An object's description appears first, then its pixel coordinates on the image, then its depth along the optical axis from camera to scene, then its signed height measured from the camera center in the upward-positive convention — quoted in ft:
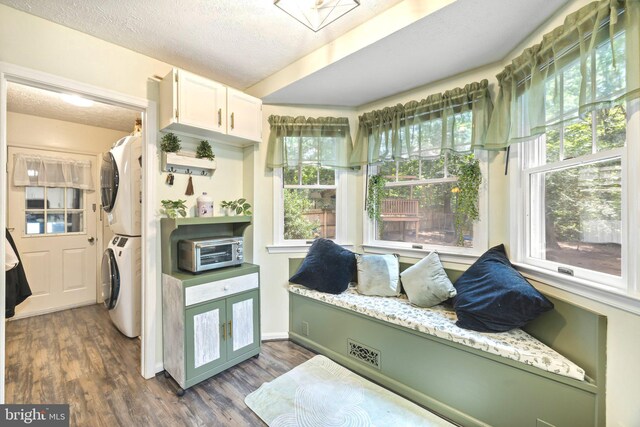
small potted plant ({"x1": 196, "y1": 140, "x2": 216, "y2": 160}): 7.67 +1.78
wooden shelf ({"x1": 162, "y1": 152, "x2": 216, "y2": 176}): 6.95 +1.32
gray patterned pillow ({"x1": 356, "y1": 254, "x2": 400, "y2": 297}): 7.52 -1.88
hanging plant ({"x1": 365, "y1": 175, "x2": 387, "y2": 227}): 8.57 +0.49
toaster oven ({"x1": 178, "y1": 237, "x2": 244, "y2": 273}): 6.69 -1.11
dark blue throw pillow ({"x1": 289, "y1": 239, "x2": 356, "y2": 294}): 7.82 -1.75
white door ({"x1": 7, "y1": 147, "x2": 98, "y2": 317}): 10.44 -1.16
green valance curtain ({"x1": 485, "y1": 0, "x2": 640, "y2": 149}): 3.73 +2.33
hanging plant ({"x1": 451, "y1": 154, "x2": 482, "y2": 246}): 6.77 +0.42
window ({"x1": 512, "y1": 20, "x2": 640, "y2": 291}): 3.98 +0.64
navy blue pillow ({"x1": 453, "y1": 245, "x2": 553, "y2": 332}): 4.96 -1.78
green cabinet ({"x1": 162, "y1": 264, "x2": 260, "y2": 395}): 6.30 -2.86
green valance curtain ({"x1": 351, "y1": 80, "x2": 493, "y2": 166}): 6.51 +2.35
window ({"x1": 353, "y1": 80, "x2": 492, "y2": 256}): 6.76 +1.25
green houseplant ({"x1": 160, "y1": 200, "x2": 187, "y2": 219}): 6.90 +0.11
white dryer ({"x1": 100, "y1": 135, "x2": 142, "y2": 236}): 8.80 +0.94
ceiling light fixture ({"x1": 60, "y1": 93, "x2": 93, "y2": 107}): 8.72 +3.80
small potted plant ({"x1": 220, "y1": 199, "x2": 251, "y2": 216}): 8.14 +0.17
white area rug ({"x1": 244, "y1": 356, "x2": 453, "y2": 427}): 5.39 -4.28
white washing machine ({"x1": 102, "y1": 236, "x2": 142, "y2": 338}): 8.79 -2.43
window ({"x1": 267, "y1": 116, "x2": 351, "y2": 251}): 8.63 +1.18
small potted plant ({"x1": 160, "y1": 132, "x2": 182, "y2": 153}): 6.90 +1.81
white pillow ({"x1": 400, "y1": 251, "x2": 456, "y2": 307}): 6.55 -1.87
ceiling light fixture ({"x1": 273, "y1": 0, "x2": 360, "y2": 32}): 4.87 +3.96
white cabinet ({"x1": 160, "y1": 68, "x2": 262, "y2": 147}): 6.44 +2.73
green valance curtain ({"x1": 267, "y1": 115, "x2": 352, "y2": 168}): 8.59 +2.29
